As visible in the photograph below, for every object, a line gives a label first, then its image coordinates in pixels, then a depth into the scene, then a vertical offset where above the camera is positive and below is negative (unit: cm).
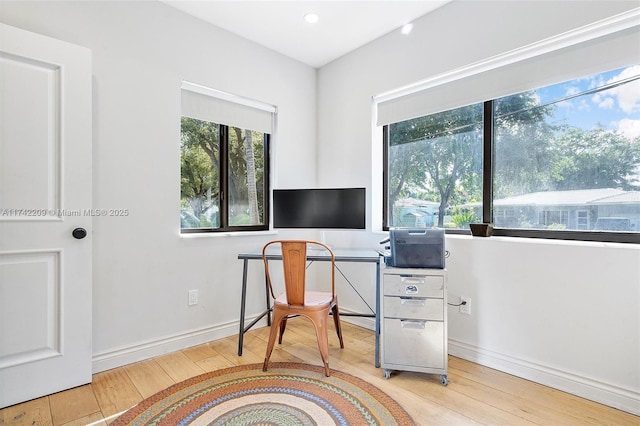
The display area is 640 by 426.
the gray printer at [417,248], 200 -22
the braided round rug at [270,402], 161 -101
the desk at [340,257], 220 -30
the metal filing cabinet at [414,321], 196 -65
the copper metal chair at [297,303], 203 -58
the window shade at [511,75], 175 +88
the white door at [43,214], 172 +0
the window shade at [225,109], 257 +88
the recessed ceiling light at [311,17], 249 +150
